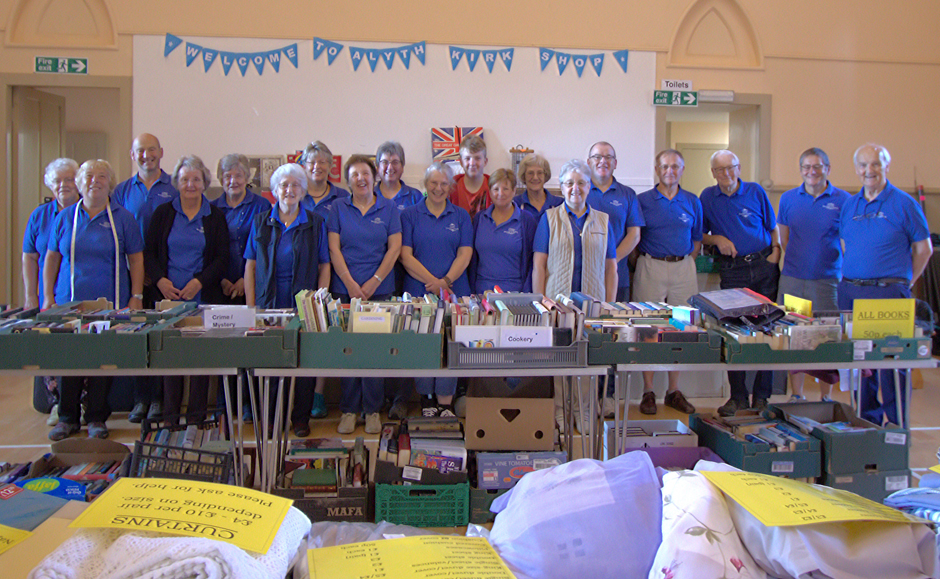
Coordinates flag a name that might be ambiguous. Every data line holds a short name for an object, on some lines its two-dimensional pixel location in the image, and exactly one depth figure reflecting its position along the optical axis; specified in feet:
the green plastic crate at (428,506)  8.28
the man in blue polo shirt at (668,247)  13.84
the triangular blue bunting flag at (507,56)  18.51
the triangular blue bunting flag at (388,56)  18.19
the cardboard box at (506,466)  8.43
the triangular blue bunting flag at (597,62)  18.75
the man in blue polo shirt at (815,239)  14.17
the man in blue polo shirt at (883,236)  12.77
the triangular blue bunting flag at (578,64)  18.71
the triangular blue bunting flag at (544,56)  18.61
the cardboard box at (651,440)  8.93
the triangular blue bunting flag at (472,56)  18.42
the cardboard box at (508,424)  8.73
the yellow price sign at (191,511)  3.64
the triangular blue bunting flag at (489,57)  18.47
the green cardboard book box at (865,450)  8.38
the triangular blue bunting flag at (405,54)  18.24
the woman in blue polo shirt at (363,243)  12.42
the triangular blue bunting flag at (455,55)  18.38
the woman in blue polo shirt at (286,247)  11.98
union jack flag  18.24
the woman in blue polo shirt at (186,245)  12.75
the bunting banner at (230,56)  17.65
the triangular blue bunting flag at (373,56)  18.16
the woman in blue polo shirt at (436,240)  12.85
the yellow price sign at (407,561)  3.92
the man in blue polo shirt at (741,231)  14.60
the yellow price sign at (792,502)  3.92
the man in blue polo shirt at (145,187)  13.78
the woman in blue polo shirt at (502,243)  12.87
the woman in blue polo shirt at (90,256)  11.91
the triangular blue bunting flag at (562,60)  18.65
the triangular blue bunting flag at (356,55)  18.11
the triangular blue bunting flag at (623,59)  18.86
